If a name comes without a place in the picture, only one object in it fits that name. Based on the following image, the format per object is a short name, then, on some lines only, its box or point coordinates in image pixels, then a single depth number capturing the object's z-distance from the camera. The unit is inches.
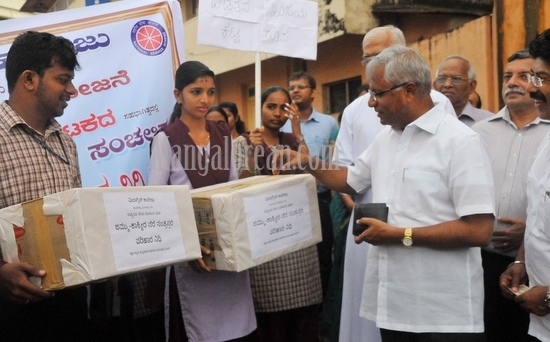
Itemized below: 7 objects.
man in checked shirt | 111.8
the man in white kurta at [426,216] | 111.4
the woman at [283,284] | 167.6
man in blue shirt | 222.7
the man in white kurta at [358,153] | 156.4
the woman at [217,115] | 228.2
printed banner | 164.1
